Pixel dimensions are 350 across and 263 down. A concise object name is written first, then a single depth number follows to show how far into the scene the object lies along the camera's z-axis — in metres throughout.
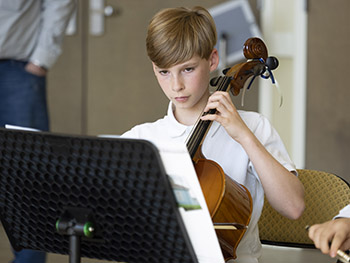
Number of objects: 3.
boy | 3.39
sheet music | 2.88
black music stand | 2.91
